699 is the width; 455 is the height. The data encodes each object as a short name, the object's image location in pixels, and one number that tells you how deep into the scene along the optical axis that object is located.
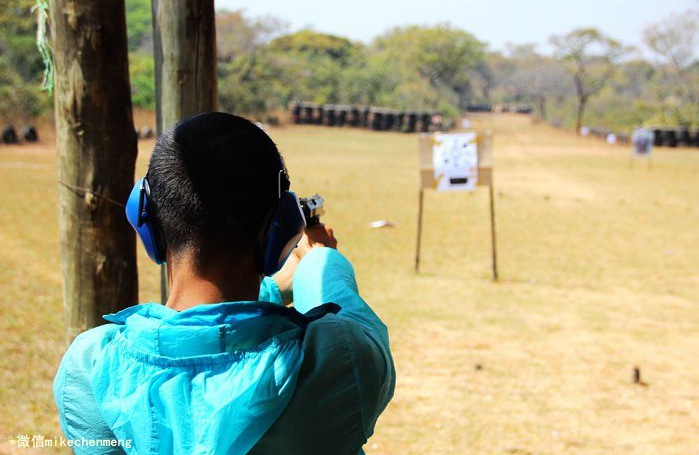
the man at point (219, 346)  1.10
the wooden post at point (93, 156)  2.22
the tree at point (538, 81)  66.50
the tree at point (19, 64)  20.66
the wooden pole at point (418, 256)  7.80
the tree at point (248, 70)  32.06
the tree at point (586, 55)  48.06
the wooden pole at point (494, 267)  7.64
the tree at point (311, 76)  37.56
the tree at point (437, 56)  50.84
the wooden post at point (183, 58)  2.64
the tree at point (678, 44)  44.53
